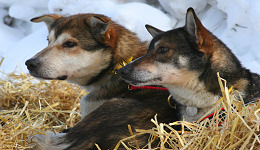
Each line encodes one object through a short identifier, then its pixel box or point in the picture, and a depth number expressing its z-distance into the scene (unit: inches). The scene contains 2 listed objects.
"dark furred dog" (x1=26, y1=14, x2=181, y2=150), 223.0
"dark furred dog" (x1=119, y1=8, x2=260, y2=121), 212.8
